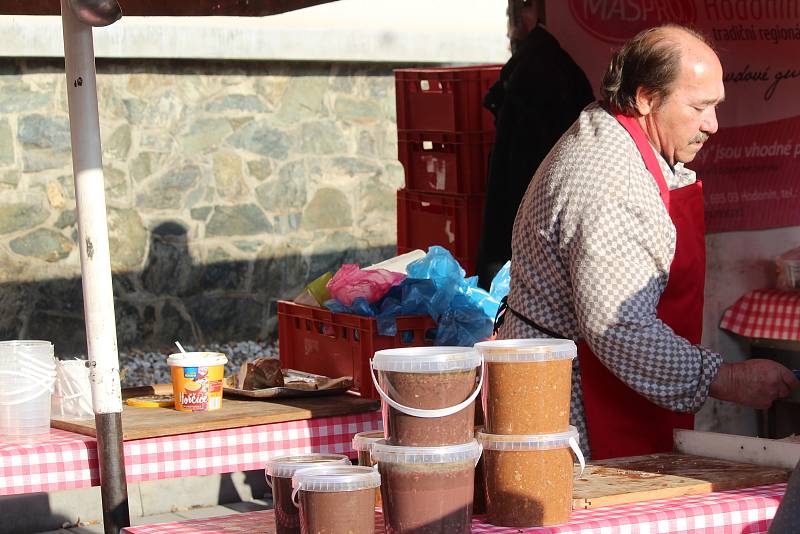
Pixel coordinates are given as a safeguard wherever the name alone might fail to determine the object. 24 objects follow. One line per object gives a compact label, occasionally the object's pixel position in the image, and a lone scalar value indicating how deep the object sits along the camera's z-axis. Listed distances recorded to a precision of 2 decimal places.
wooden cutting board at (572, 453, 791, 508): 4.49
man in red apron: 4.97
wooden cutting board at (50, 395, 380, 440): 6.07
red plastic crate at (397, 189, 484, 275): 9.62
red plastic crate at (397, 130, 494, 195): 9.58
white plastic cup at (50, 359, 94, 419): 6.34
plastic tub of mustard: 6.41
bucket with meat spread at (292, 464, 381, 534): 3.92
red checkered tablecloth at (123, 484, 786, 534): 4.25
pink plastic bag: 7.23
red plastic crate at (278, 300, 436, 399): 7.07
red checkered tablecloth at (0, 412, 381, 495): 5.83
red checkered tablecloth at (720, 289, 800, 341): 8.64
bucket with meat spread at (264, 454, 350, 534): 4.16
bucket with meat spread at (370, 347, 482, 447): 3.92
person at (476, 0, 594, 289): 8.50
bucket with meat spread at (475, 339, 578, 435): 4.12
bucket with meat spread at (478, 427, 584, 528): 4.15
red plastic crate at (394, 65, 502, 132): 9.58
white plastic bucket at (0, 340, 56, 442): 6.09
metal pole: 5.40
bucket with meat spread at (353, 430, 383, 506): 4.43
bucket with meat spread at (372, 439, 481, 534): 3.95
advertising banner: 8.46
